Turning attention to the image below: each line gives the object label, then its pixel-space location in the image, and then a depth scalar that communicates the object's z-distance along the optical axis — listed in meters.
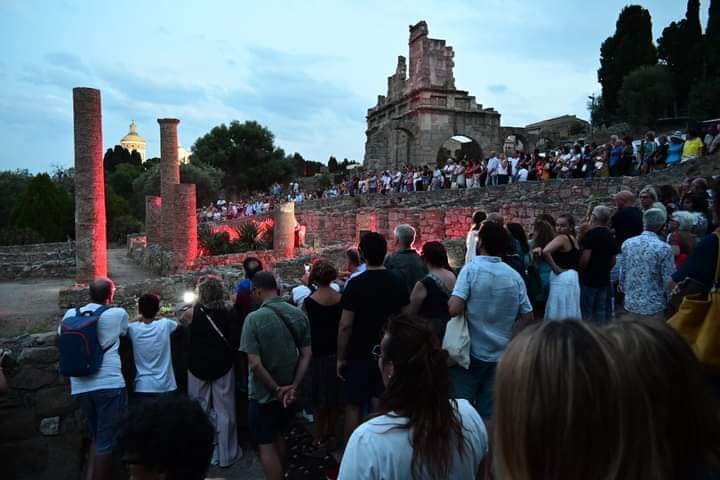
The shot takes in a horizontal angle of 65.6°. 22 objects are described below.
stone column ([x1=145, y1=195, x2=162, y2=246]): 27.14
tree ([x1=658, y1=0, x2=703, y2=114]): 34.53
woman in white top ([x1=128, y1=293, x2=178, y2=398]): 4.82
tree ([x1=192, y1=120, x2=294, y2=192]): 56.91
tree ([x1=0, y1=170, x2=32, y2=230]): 42.84
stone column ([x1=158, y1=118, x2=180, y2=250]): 23.67
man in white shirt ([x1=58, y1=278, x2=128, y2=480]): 4.41
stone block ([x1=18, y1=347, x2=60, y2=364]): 5.12
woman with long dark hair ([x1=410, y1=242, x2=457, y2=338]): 4.66
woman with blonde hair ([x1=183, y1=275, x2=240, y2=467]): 4.83
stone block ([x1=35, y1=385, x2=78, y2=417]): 5.11
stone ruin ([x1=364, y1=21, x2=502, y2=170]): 35.09
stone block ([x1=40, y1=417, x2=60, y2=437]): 5.09
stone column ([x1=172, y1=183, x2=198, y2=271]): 21.72
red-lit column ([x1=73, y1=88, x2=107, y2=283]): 16.64
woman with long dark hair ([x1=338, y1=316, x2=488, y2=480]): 2.17
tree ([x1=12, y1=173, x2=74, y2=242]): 36.81
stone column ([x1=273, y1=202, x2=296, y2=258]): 21.97
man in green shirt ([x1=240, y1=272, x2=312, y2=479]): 4.22
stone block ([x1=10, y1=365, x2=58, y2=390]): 5.10
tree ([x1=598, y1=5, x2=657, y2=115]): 38.56
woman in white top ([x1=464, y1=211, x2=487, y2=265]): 7.73
